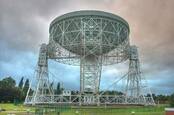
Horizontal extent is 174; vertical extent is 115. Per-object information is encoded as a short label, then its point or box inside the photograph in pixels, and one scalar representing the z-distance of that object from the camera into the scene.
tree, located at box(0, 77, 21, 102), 73.31
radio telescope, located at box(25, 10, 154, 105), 52.44
